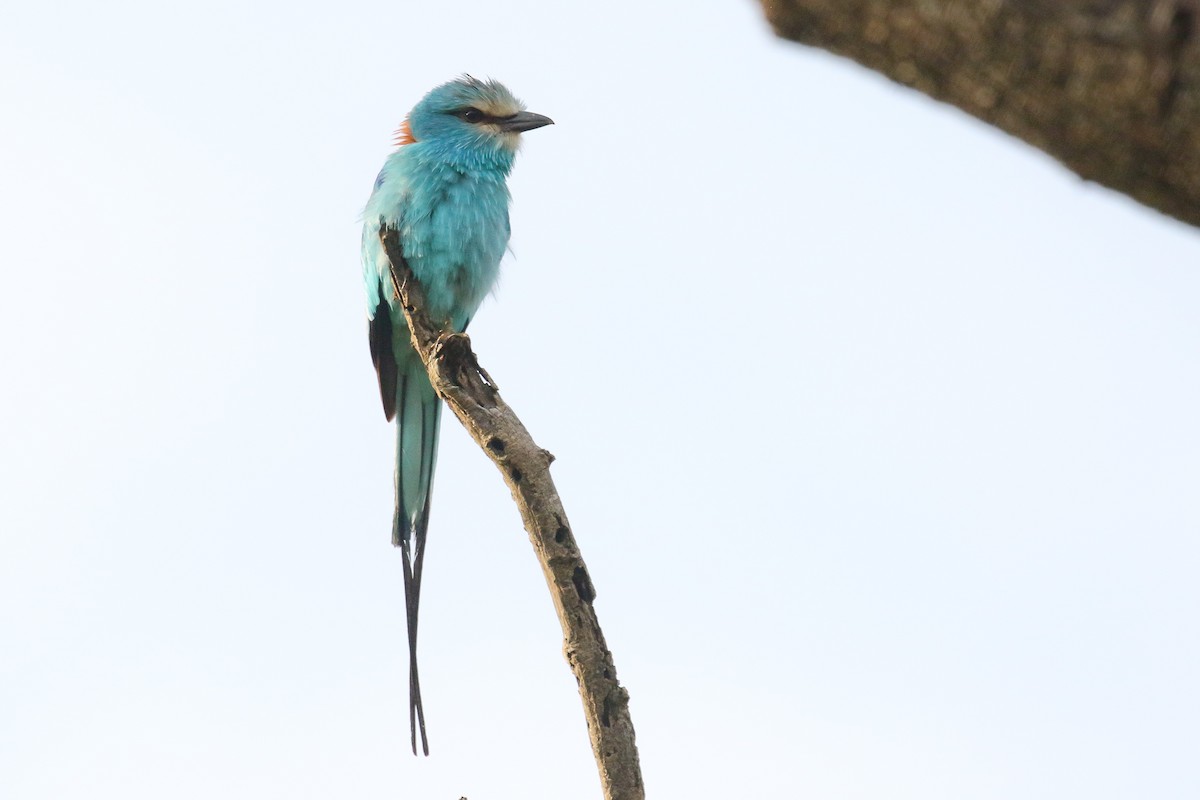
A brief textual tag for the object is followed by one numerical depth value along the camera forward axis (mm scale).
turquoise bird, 10531
